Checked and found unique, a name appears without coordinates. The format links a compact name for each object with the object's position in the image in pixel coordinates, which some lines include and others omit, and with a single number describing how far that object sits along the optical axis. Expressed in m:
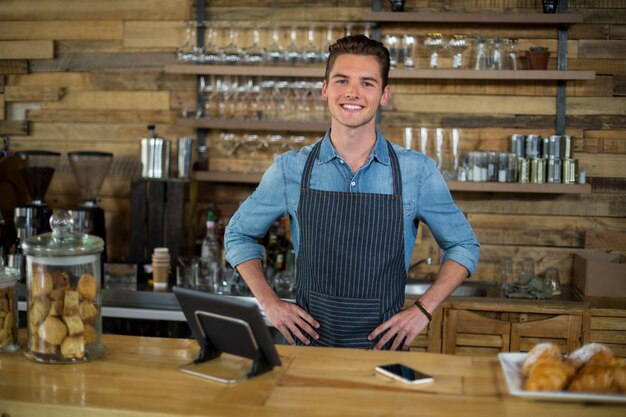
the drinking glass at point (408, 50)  4.69
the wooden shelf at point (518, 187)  4.55
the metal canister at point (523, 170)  4.61
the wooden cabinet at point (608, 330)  4.14
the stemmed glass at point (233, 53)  4.75
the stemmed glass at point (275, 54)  4.74
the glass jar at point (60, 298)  2.29
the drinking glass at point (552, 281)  4.44
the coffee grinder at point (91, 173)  4.66
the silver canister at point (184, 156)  4.79
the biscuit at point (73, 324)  2.29
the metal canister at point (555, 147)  4.61
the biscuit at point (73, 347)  2.28
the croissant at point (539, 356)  2.09
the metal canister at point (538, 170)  4.60
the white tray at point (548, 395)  1.94
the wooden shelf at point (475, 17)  4.55
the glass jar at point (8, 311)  2.39
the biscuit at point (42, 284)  2.30
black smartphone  2.13
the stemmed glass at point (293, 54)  4.73
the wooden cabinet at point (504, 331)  4.15
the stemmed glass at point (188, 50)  4.79
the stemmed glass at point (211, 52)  4.79
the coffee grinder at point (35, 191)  4.46
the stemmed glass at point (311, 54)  4.73
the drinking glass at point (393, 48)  4.70
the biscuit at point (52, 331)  2.28
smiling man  2.86
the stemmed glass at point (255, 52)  4.74
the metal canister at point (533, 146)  4.63
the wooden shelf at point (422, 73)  4.55
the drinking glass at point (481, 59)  4.64
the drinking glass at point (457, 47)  4.61
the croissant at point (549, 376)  1.99
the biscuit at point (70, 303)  2.29
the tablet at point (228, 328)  2.12
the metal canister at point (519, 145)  4.68
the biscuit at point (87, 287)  2.32
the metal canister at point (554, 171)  4.59
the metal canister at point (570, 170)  4.58
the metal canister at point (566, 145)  4.62
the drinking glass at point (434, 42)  4.65
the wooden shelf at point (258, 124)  4.69
